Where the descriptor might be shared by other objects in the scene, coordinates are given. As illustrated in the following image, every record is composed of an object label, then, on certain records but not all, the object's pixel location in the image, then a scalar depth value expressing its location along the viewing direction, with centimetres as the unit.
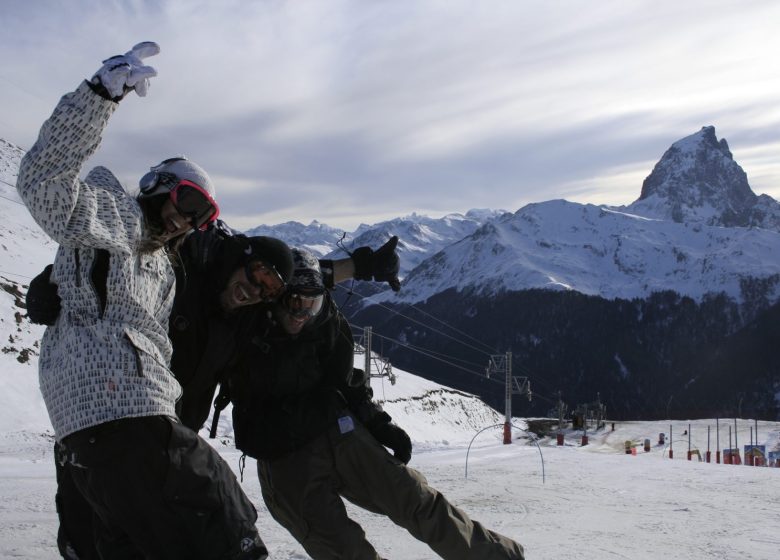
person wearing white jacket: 209
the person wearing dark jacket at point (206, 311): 278
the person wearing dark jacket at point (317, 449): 344
